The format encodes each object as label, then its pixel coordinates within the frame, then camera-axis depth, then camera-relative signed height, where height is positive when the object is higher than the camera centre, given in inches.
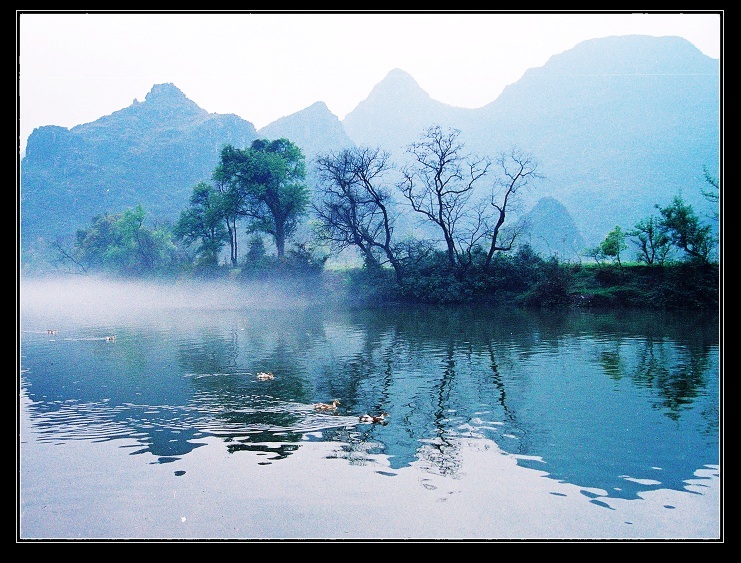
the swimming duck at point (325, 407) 567.9 -113.7
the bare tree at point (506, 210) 1812.3 +187.6
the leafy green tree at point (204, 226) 2588.6 +219.2
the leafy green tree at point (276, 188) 2460.6 +343.0
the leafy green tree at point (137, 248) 2903.5 +144.3
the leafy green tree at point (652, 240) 1653.5 +85.1
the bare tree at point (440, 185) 1927.2 +281.3
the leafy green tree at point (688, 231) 1588.3 +101.4
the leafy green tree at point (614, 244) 1764.3 +80.1
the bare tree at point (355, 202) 2023.9 +235.5
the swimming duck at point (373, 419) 525.4 -115.9
